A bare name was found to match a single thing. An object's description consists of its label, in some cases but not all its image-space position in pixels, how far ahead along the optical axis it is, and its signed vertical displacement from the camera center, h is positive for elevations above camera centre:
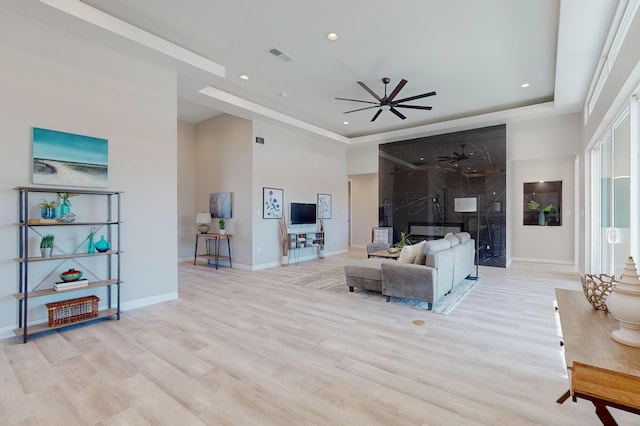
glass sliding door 3.19 +0.18
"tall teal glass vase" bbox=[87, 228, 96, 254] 3.59 -0.38
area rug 4.18 -1.25
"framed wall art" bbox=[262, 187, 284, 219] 7.11 +0.21
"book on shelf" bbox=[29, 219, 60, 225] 3.13 -0.10
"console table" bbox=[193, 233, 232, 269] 7.00 -0.79
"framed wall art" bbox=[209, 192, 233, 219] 7.28 +0.18
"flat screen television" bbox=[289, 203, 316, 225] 7.85 -0.03
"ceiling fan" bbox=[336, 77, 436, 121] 4.98 +1.87
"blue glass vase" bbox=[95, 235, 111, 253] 3.62 -0.39
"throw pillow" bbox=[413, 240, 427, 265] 4.26 -0.58
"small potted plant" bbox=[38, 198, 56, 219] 3.26 +0.01
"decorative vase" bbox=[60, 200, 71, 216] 3.40 +0.03
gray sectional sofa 4.03 -0.85
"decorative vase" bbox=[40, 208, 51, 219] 3.25 -0.02
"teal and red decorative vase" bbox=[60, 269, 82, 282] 3.38 -0.70
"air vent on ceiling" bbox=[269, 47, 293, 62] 4.43 +2.30
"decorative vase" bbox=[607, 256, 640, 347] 1.40 -0.43
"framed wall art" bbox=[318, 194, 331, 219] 8.80 +0.17
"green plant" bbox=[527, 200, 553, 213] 7.89 +0.16
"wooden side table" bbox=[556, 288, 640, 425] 1.18 -0.62
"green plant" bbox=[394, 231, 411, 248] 7.74 -0.66
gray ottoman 4.66 -0.96
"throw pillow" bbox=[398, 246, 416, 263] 4.41 -0.61
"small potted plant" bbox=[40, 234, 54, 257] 3.23 -0.36
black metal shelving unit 3.07 -0.48
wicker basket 3.28 -1.08
